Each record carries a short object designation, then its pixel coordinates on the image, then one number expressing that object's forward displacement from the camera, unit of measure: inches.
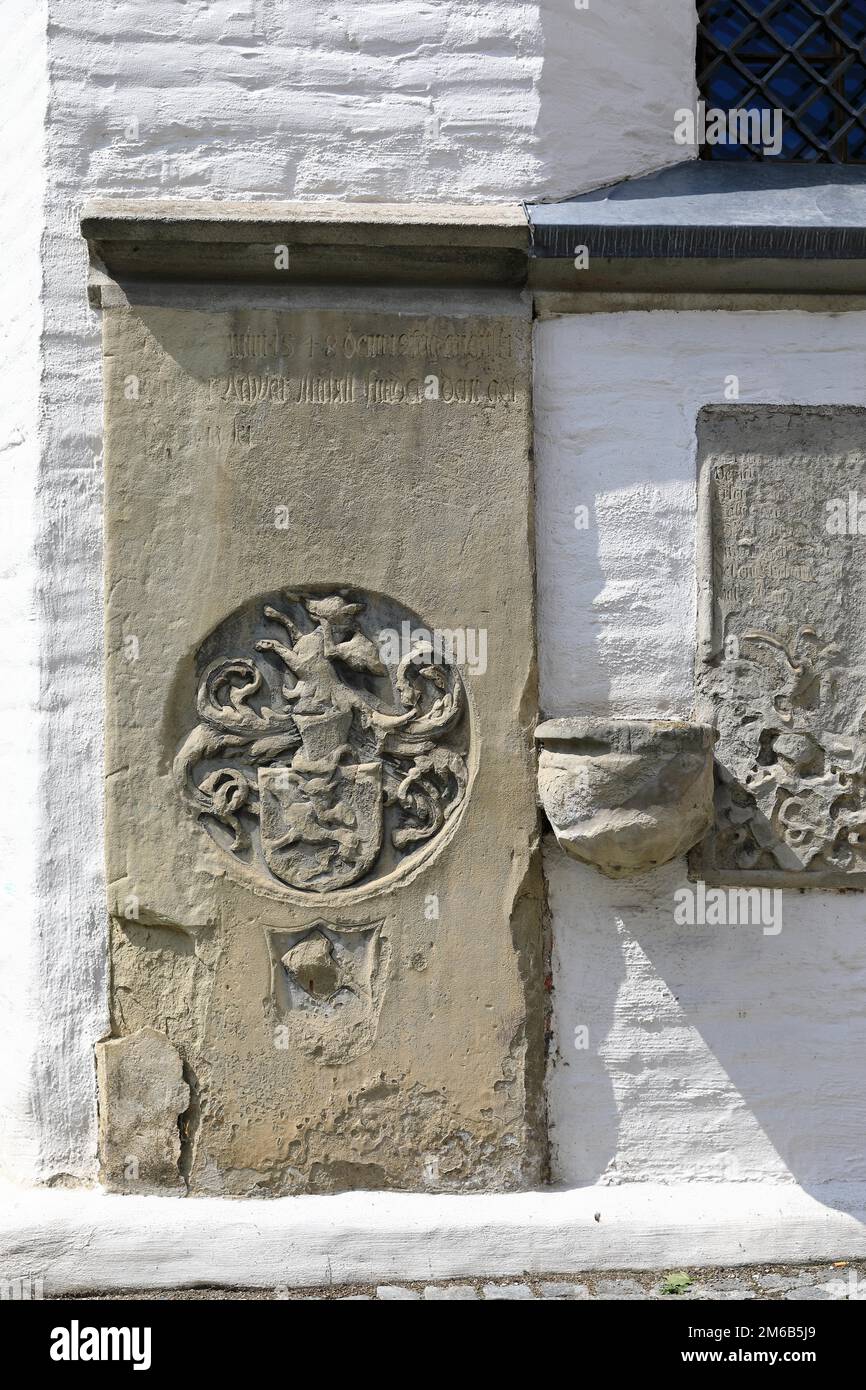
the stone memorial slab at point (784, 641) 150.9
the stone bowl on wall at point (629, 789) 139.4
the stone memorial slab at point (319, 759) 148.5
